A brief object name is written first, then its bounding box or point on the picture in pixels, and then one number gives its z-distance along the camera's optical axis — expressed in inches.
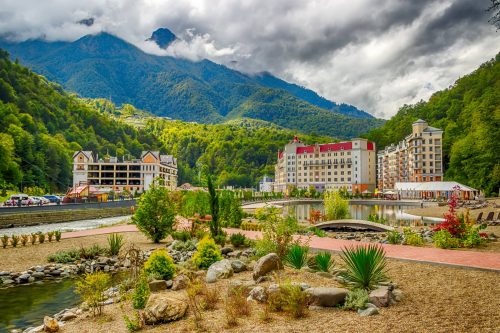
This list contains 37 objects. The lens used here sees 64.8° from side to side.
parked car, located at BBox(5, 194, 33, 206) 1742.9
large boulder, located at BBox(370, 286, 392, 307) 287.2
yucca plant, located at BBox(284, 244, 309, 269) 413.4
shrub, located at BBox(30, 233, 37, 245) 723.9
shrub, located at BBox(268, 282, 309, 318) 276.4
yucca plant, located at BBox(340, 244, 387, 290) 320.8
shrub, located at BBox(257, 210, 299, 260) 454.3
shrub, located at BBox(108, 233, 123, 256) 655.1
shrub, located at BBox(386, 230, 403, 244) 619.8
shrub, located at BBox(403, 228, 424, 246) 593.6
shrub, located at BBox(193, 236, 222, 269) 475.5
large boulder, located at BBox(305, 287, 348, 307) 296.4
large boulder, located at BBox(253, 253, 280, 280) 388.2
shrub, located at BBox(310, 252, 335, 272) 398.9
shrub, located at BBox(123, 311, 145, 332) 274.7
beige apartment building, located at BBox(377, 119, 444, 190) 3479.3
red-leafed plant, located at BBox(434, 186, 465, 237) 565.6
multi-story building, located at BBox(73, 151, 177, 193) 3897.6
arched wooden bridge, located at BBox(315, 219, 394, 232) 1020.5
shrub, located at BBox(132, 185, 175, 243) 752.3
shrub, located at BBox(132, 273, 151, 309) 315.3
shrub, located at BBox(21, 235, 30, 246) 707.4
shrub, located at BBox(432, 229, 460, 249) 541.3
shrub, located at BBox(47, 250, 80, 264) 598.5
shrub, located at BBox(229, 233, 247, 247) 661.9
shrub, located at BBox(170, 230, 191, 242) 758.4
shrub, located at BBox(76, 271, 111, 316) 315.6
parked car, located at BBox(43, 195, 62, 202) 2237.0
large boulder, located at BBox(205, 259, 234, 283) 404.5
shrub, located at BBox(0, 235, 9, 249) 686.8
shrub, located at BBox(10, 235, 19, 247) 692.0
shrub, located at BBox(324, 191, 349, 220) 1289.4
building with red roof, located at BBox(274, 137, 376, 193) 4328.2
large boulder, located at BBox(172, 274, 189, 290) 385.2
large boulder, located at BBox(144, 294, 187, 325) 285.9
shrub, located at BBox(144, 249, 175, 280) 409.7
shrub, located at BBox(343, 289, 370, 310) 283.3
